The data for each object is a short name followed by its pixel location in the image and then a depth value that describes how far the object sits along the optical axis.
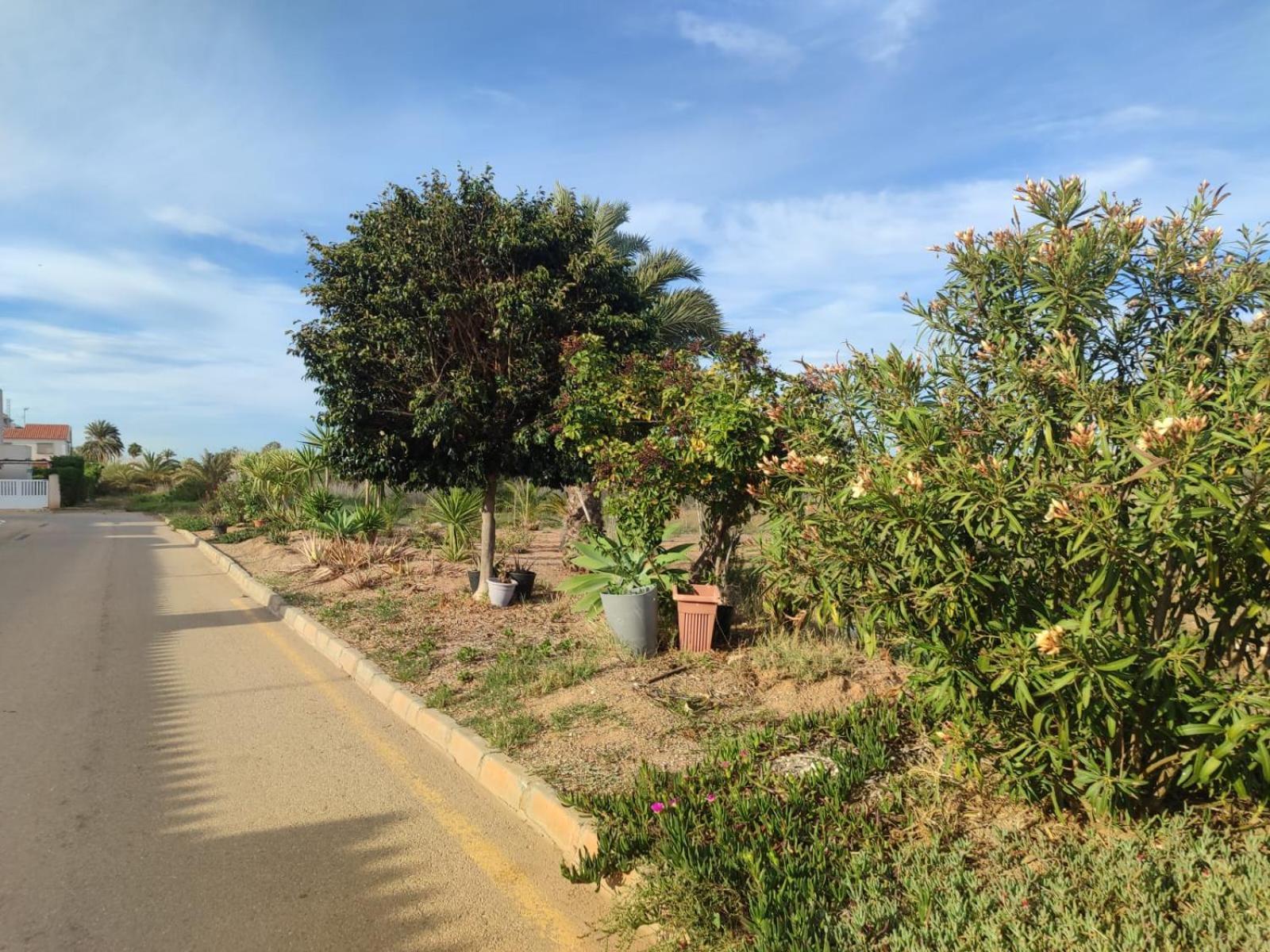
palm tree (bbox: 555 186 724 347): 18.77
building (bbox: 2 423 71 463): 89.19
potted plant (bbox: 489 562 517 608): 10.66
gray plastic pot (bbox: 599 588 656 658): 7.58
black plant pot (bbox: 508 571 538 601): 10.91
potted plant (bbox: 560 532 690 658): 7.60
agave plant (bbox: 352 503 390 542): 16.20
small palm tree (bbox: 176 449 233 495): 42.61
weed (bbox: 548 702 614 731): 6.00
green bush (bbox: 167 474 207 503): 45.97
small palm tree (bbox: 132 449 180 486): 62.41
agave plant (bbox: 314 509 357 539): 16.02
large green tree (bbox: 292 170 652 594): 9.66
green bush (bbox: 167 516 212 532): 27.72
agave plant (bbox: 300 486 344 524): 17.65
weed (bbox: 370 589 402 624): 10.45
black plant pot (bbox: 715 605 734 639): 7.89
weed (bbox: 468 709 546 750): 5.65
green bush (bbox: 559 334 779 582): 7.35
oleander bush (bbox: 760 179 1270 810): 3.11
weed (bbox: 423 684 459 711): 6.67
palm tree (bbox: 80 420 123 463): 88.19
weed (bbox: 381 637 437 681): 7.61
